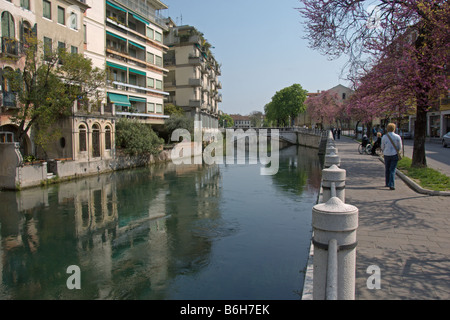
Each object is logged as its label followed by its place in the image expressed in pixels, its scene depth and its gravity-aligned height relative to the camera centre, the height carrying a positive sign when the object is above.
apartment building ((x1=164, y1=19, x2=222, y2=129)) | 48.47 +9.46
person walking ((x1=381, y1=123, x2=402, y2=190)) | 10.28 -0.35
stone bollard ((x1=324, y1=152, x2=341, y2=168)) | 8.57 -0.55
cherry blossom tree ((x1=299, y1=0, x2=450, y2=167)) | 11.94 +3.15
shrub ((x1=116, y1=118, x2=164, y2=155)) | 27.50 -0.05
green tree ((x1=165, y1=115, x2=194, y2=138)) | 38.44 +1.41
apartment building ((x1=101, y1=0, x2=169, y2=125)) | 31.15 +8.27
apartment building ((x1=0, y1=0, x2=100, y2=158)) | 18.72 +6.19
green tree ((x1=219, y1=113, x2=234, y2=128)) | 143.23 +7.04
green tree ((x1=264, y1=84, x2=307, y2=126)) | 83.75 +8.17
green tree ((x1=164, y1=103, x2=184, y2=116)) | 44.71 +3.50
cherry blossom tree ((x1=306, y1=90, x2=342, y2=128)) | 66.50 +5.58
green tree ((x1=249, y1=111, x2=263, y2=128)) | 155.40 +8.32
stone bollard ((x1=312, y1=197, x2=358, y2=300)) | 3.03 -0.91
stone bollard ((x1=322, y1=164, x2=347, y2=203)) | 6.40 -0.81
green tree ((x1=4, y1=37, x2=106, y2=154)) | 18.23 +2.77
